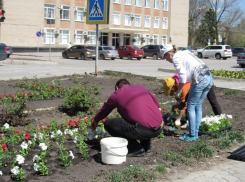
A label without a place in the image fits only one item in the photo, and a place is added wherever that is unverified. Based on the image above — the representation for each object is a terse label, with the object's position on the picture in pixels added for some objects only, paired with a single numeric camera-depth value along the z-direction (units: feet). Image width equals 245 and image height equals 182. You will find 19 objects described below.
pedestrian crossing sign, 44.06
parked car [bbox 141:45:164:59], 138.31
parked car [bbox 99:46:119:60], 120.47
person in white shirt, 18.70
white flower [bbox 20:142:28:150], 15.43
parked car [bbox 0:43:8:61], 75.06
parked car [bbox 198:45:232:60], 153.50
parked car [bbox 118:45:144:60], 126.41
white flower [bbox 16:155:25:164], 13.56
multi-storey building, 147.23
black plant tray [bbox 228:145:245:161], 16.67
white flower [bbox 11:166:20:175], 13.05
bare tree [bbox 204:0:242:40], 276.04
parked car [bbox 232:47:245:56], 200.27
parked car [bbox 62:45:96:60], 116.47
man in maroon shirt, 15.67
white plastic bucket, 14.75
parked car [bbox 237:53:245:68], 95.59
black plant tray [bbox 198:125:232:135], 20.20
